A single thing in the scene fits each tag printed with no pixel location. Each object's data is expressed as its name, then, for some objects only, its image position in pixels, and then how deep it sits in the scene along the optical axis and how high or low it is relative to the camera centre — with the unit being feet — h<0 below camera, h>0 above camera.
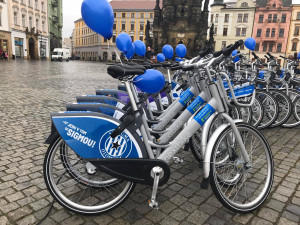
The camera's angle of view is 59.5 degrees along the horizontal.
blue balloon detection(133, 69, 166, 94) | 7.38 -0.66
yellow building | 233.35 +33.03
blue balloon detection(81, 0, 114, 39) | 6.22 +0.94
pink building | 171.63 +23.54
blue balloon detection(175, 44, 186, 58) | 14.33 +0.45
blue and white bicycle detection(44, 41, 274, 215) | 7.47 -2.79
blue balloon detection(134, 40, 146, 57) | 12.84 +0.43
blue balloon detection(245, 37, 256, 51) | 15.18 +1.04
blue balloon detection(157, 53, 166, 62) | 16.30 +0.04
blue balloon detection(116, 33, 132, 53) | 8.40 +0.42
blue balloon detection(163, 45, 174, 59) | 14.20 +0.32
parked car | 143.72 -0.81
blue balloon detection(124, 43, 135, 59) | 11.06 +0.14
